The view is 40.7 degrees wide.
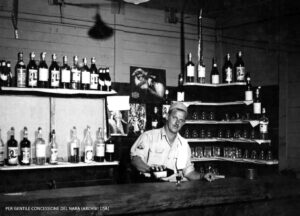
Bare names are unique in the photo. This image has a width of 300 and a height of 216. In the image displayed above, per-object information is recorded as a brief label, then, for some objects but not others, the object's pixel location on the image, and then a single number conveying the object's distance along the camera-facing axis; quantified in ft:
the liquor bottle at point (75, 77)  14.38
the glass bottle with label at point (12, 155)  13.04
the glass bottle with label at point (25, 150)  13.25
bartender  12.75
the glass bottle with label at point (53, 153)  13.66
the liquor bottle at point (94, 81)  14.58
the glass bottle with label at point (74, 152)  14.44
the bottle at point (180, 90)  17.52
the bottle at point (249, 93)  16.76
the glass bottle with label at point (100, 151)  14.70
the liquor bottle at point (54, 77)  13.89
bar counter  6.71
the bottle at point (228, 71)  17.75
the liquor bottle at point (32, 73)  13.50
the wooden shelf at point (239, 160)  16.20
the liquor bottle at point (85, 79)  14.42
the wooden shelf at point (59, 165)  12.78
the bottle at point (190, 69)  17.90
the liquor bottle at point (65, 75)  14.15
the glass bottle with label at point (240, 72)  17.39
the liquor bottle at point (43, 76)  13.78
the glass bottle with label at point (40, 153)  13.58
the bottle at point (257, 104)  16.49
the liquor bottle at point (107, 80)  15.48
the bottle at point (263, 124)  16.29
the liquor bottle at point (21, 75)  13.37
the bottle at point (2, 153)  13.05
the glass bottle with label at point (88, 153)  14.37
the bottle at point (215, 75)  18.15
